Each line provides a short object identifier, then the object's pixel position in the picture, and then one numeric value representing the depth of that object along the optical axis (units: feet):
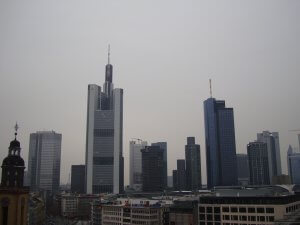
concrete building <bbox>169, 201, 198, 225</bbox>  491.72
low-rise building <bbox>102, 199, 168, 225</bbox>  512.63
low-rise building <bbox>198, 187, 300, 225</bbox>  357.61
